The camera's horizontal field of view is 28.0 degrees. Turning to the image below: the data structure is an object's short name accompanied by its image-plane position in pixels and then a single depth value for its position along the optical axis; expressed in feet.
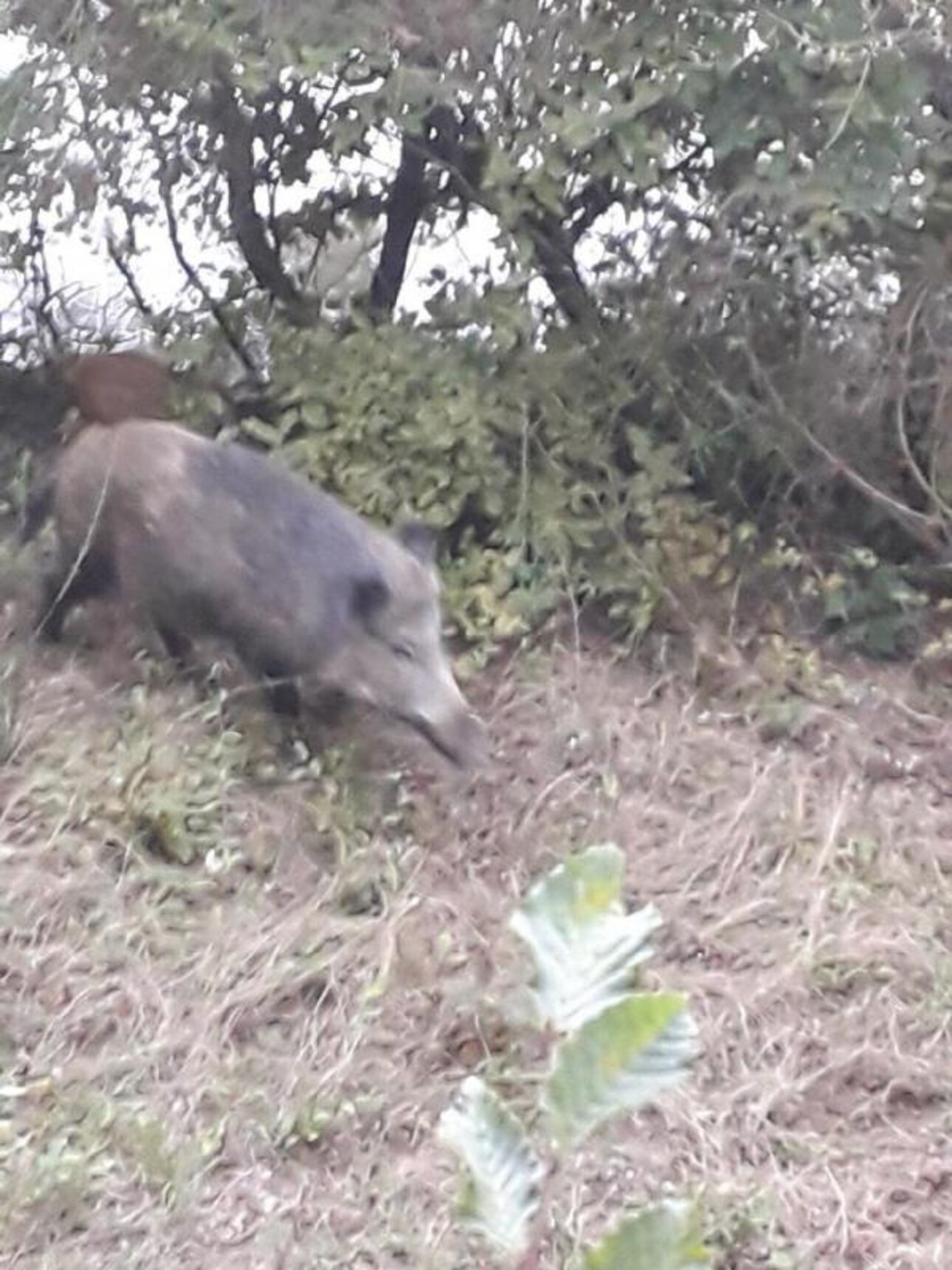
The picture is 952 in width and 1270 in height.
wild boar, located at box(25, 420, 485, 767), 18.66
